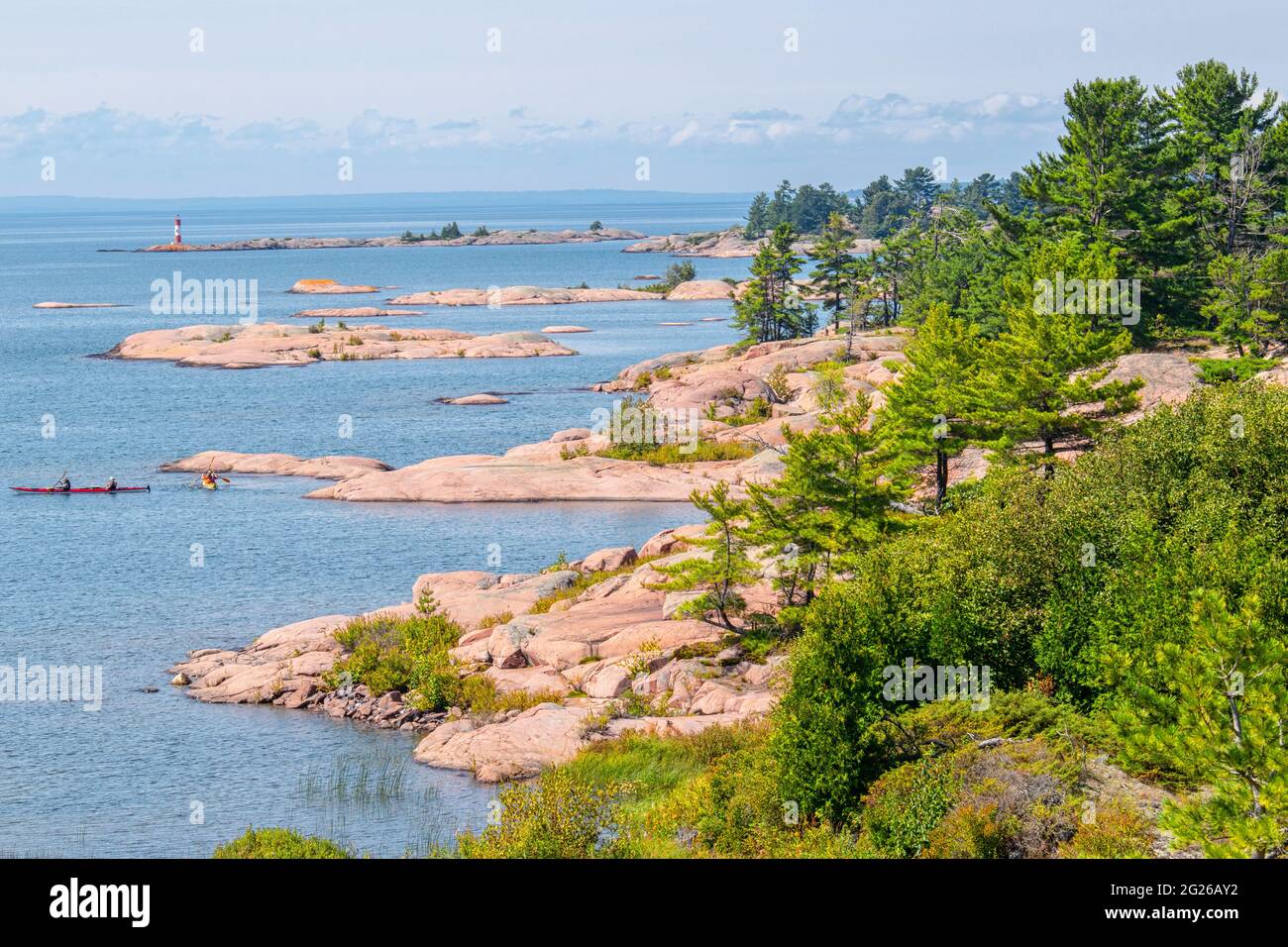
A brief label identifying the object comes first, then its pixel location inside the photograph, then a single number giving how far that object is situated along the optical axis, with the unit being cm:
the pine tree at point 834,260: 11069
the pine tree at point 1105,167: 6272
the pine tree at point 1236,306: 5962
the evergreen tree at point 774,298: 11262
